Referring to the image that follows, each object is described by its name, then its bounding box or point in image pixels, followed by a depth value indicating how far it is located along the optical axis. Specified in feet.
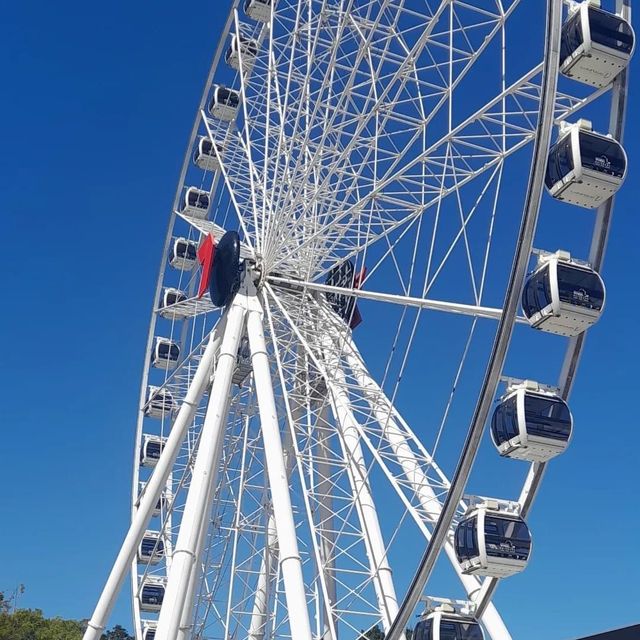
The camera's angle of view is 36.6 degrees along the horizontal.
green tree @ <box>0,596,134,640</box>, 190.19
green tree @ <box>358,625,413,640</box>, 210.22
